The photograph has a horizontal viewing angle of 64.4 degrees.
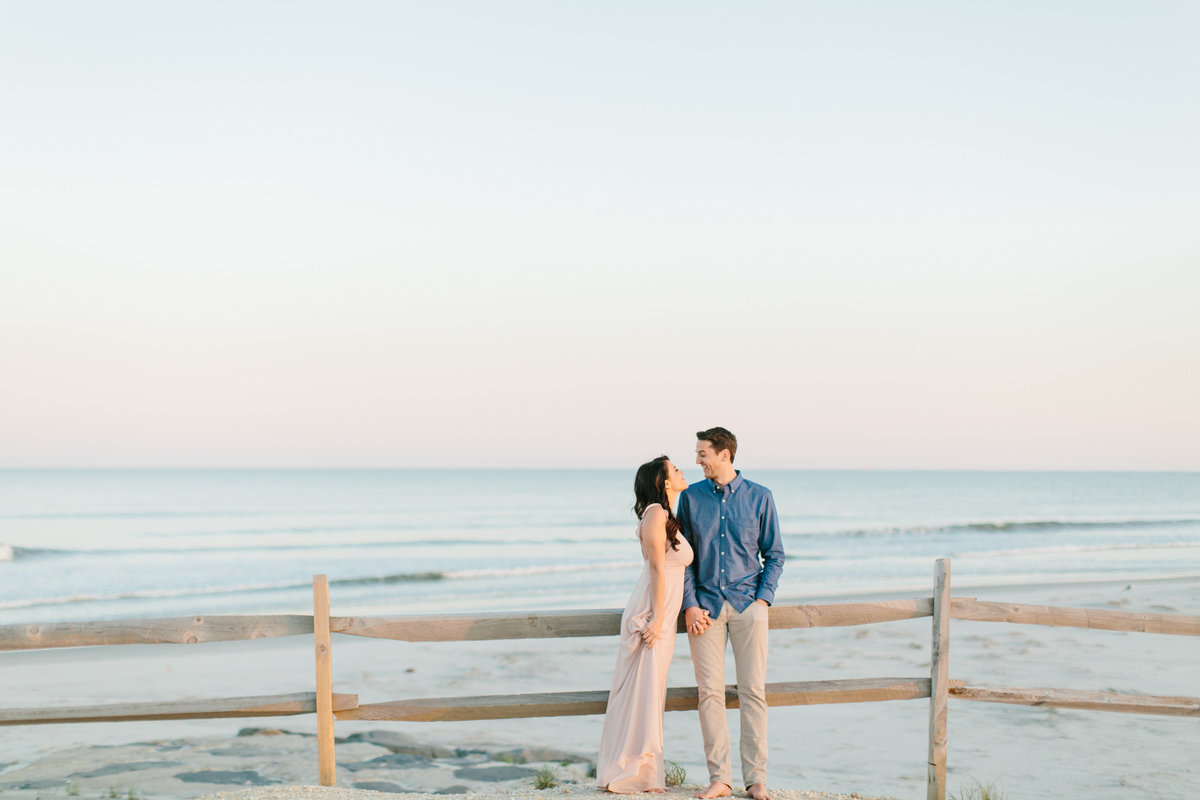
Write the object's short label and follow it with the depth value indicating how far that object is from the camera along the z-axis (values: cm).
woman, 521
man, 525
